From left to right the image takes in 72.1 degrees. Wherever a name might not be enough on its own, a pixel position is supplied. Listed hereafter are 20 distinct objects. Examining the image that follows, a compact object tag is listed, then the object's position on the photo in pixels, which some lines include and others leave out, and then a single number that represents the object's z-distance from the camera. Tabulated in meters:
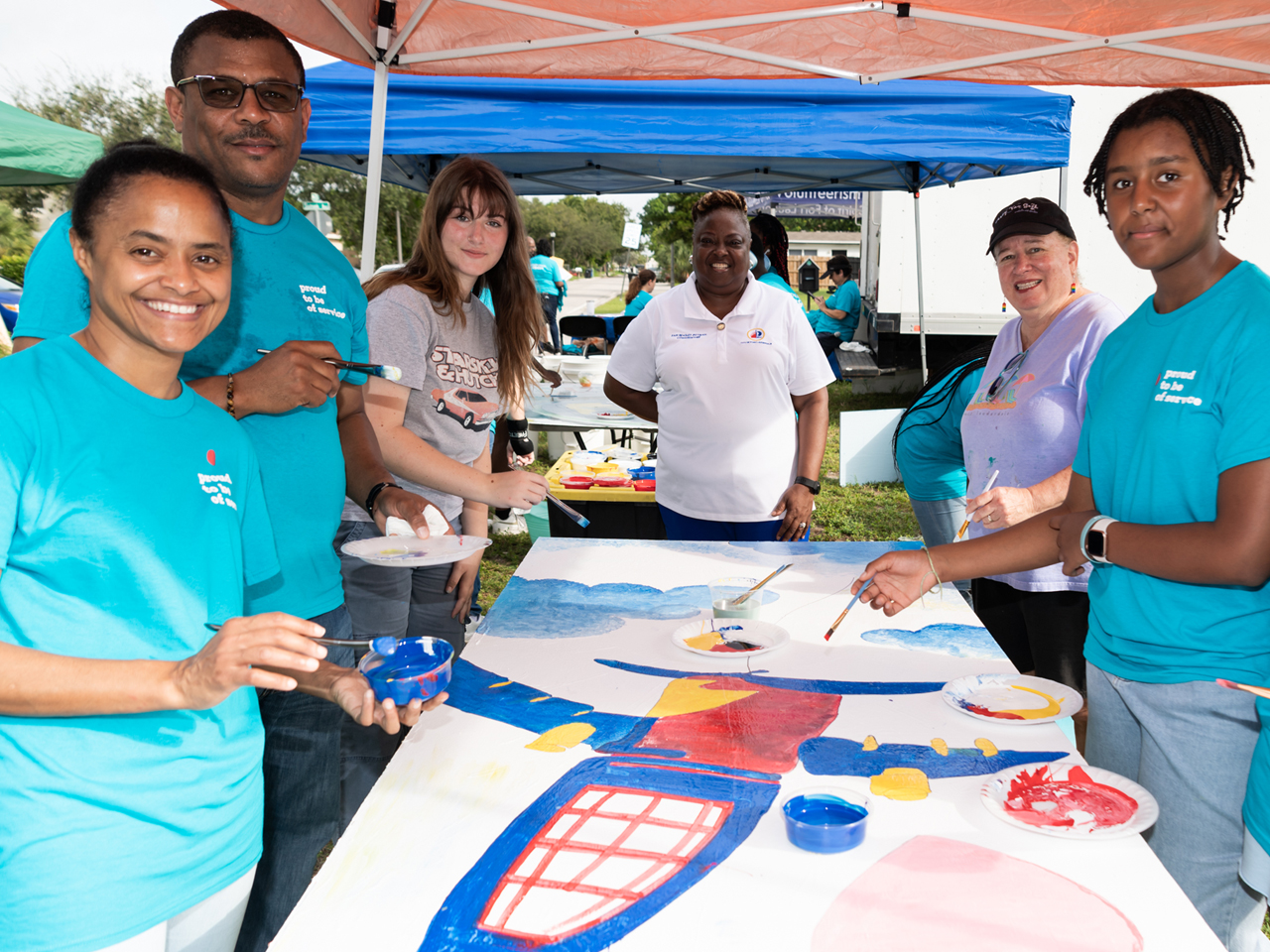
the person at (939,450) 3.08
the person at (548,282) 10.06
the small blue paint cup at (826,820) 1.16
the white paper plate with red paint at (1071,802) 1.19
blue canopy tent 4.14
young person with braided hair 1.40
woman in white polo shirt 2.98
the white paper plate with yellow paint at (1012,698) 1.55
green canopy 7.89
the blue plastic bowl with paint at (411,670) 1.29
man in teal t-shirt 1.70
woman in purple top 2.24
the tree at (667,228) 31.15
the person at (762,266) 4.38
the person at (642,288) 9.29
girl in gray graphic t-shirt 2.28
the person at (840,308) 10.15
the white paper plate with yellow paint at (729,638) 1.86
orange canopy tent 3.05
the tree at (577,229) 67.62
